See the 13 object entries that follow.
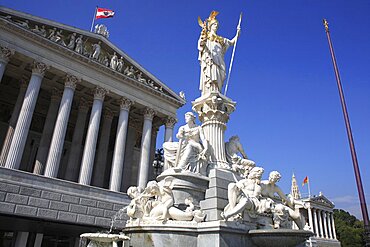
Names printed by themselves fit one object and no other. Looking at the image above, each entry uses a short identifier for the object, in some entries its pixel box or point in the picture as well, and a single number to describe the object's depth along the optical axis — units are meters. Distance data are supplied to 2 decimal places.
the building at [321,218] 62.28
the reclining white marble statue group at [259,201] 6.87
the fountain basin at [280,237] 6.22
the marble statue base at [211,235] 6.29
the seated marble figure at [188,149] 8.65
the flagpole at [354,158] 10.49
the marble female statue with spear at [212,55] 11.07
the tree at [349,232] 67.56
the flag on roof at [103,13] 28.14
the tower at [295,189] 68.51
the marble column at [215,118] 9.61
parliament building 20.28
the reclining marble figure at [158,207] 7.02
